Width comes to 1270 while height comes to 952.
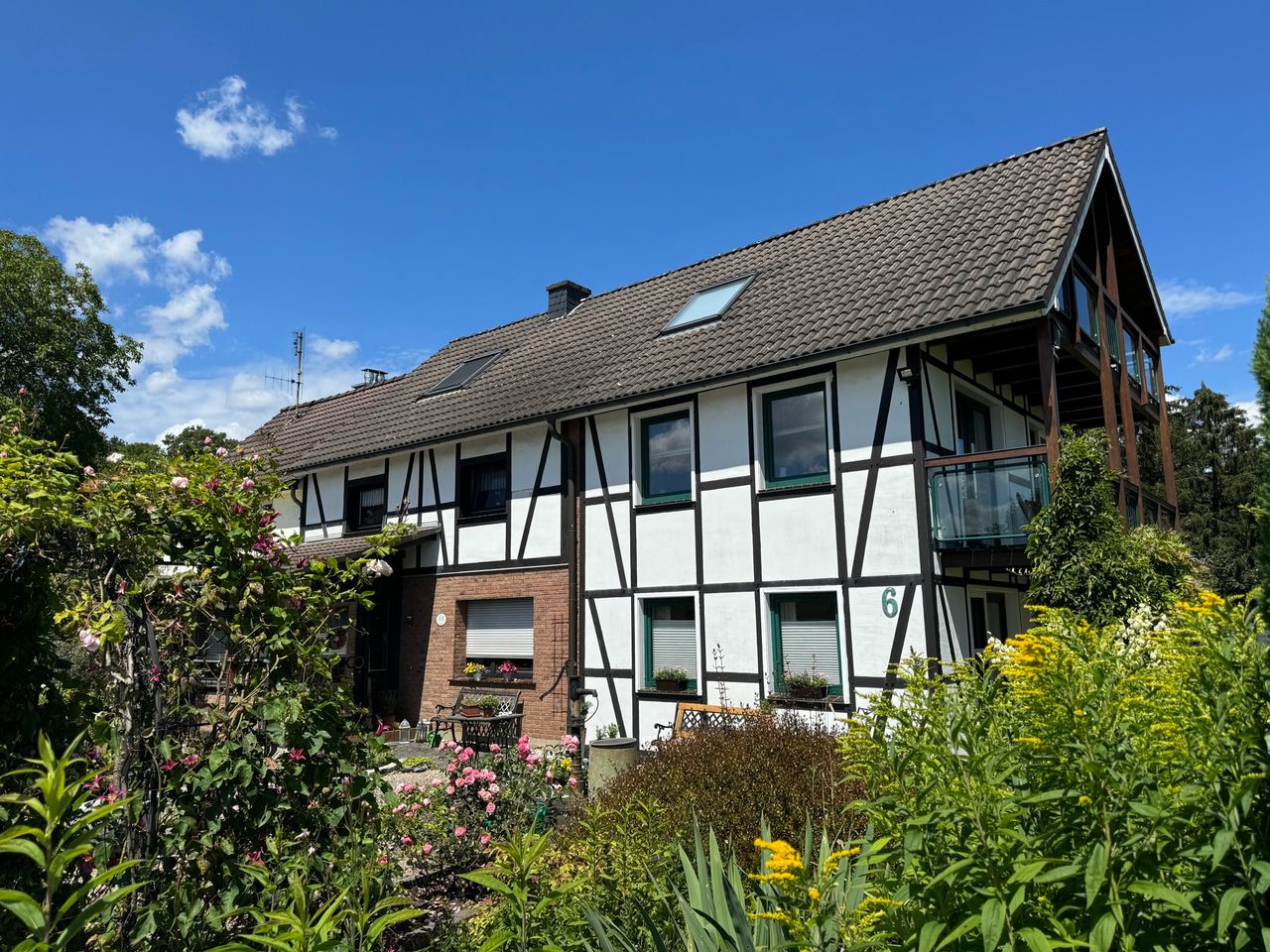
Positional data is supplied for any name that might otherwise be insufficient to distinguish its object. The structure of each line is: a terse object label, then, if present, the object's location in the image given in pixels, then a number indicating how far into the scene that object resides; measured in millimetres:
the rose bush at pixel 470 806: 6004
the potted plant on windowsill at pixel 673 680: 11930
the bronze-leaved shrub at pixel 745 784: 5246
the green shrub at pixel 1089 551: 8703
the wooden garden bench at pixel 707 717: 7723
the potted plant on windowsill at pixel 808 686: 10578
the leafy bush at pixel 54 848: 1638
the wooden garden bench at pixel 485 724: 12477
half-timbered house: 10258
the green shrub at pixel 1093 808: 1920
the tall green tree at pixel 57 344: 23359
